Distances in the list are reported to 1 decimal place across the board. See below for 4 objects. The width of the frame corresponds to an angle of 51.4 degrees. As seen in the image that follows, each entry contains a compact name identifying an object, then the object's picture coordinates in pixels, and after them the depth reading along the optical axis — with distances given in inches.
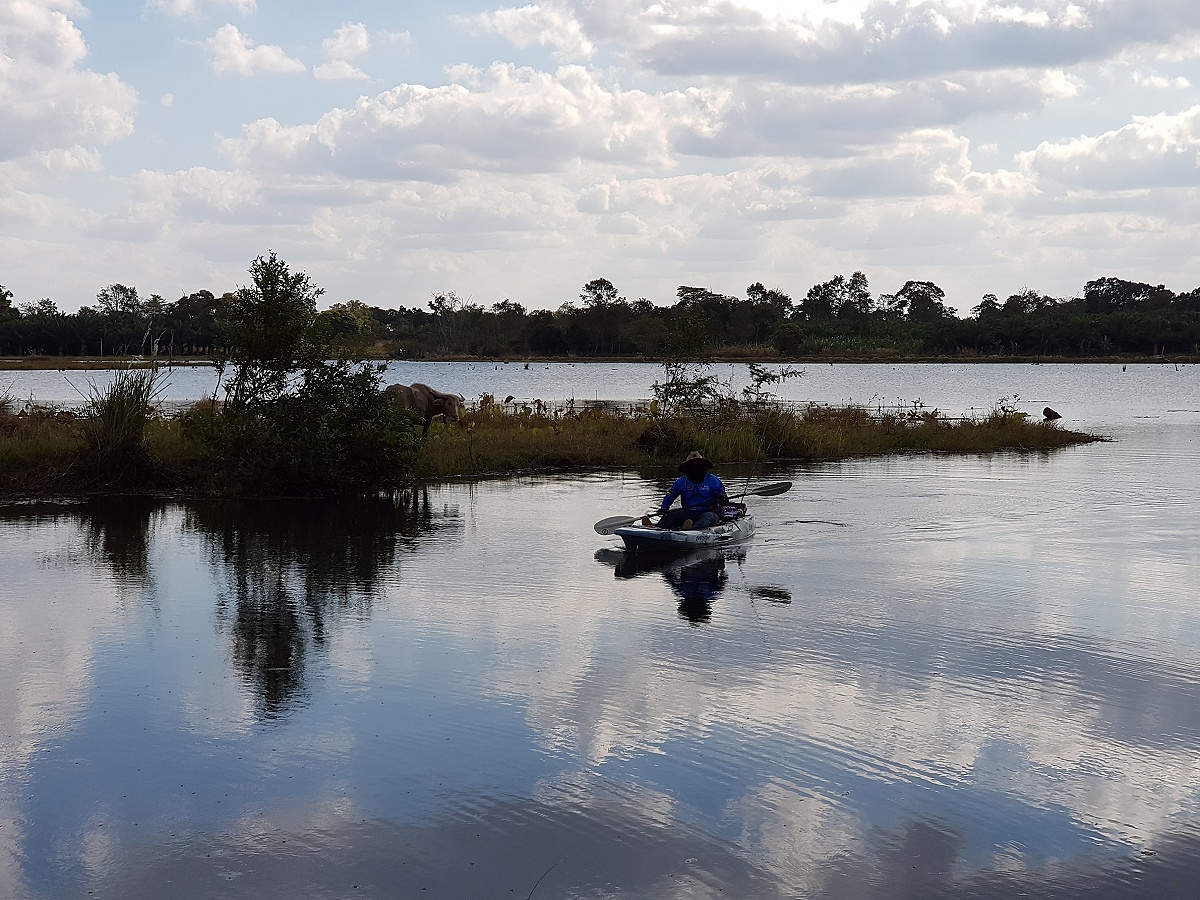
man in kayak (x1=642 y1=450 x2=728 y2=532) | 657.6
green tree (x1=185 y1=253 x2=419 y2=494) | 809.5
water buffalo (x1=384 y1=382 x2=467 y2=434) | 1034.1
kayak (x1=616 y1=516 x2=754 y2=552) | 628.1
